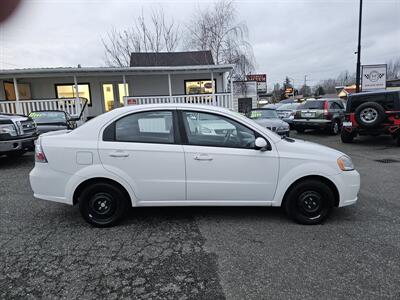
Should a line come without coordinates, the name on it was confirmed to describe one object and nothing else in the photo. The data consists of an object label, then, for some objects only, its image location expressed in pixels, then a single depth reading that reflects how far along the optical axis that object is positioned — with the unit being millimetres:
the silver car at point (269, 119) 10297
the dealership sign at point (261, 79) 28212
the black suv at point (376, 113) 9695
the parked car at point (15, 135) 7574
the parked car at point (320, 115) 13242
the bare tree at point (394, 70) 73812
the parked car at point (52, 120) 10461
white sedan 3844
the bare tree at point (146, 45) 24984
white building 14570
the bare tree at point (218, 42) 24609
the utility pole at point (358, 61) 15781
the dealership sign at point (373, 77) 18312
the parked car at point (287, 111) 16000
